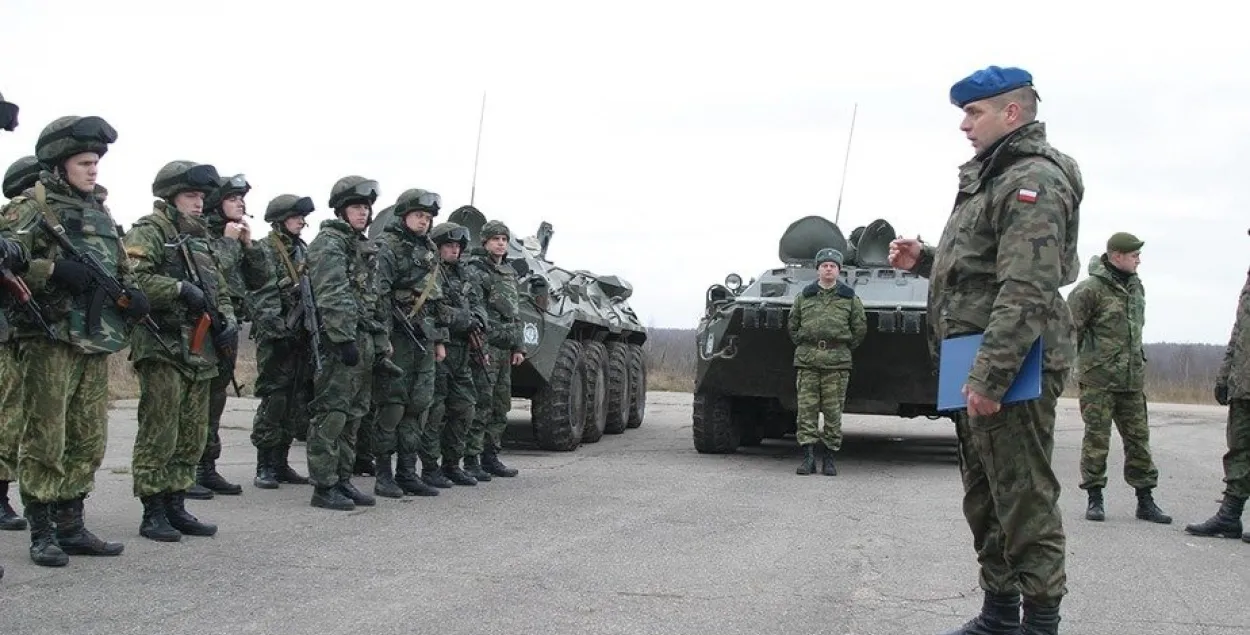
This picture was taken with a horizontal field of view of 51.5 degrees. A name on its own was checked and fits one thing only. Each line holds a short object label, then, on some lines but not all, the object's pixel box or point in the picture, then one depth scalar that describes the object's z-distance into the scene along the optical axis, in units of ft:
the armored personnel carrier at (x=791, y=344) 35.86
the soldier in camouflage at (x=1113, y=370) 26.30
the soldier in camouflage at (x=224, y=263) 25.72
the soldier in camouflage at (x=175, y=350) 20.52
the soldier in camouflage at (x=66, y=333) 17.98
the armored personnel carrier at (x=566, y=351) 37.35
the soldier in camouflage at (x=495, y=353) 31.09
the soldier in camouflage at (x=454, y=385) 28.91
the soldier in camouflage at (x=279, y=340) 27.94
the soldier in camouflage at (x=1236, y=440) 24.45
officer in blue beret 13.34
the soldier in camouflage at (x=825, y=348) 34.35
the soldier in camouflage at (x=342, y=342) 24.29
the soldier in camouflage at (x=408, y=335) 26.99
